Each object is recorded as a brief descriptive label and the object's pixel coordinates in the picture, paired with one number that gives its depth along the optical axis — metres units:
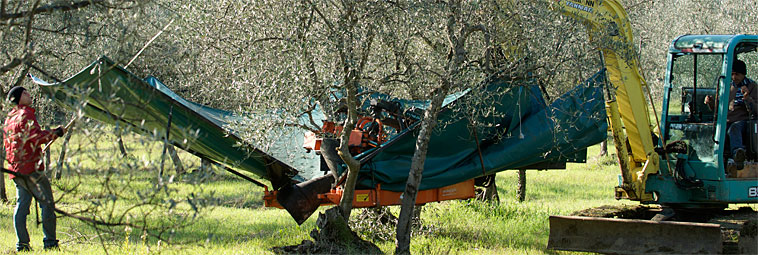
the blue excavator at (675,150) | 15.79
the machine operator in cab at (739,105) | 16.95
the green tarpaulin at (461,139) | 15.94
